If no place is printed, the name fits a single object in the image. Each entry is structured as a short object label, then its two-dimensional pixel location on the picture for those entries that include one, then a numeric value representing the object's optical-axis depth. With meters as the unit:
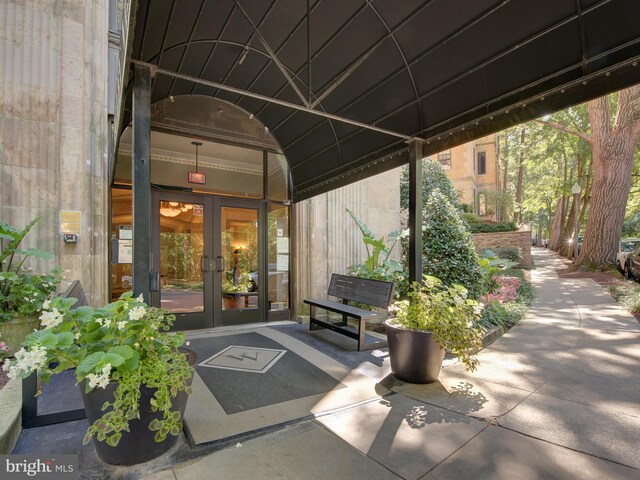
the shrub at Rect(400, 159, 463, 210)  12.05
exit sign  6.70
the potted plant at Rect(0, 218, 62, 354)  3.89
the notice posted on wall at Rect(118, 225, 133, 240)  6.05
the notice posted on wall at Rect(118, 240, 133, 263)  6.03
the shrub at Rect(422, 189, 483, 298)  7.43
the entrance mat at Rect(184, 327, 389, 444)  3.03
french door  6.45
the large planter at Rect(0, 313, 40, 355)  3.88
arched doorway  6.32
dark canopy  3.16
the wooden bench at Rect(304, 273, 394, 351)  5.29
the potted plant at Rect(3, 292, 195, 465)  2.11
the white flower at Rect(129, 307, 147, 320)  2.23
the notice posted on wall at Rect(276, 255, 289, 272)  7.59
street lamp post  19.09
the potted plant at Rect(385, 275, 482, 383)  3.77
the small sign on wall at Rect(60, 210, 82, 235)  4.99
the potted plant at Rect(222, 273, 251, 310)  6.96
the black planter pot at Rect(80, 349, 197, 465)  2.29
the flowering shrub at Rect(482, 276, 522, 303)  8.31
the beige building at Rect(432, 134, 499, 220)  26.20
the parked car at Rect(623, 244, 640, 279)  11.20
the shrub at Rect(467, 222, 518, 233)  18.20
